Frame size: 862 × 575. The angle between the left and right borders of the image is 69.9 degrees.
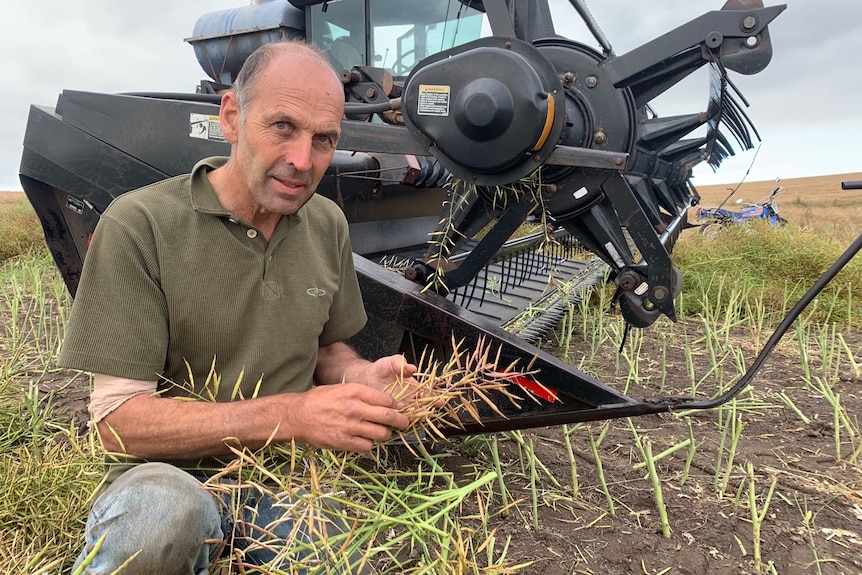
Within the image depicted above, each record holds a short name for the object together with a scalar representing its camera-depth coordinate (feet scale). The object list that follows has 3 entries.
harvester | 6.98
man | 4.30
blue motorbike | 38.73
